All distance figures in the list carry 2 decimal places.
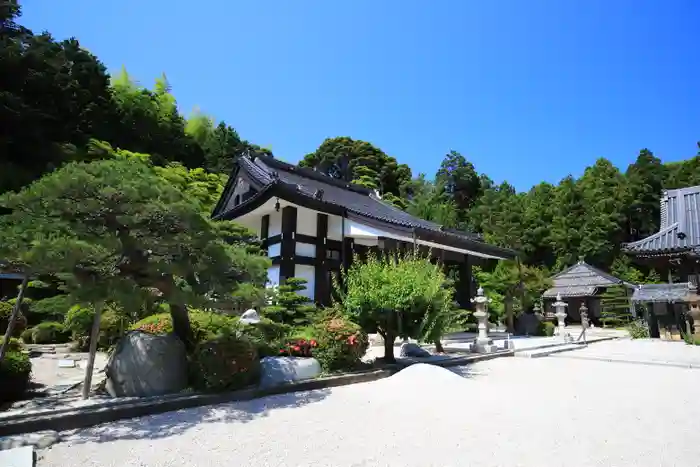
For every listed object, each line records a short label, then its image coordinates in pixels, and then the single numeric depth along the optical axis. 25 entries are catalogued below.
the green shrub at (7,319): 11.00
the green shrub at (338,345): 7.05
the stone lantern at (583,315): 15.63
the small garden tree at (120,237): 4.31
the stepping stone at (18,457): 3.20
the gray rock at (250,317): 6.98
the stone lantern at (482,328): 10.62
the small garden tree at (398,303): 7.65
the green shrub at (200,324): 6.80
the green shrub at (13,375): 5.57
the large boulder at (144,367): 5.48
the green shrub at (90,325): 9.79
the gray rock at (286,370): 6.29
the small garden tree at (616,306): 24.75
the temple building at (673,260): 14.86
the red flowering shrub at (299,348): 7.16
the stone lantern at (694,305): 14.84
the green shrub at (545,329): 18.03
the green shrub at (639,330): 18.09
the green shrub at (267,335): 6.69
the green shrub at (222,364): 5.54
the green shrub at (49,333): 12.55
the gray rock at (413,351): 9.52
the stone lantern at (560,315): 16.58
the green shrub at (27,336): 12.57
